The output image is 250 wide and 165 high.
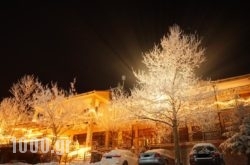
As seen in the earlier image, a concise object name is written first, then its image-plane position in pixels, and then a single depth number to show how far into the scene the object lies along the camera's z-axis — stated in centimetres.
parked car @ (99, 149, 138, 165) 1547
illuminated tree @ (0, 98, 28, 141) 3241
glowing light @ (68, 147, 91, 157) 2613
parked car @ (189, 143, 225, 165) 1439
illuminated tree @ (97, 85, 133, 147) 2659
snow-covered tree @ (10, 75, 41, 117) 3291
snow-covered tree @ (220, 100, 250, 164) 1644
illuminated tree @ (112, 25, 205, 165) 1791
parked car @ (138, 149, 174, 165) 1521
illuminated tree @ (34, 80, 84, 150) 2589
